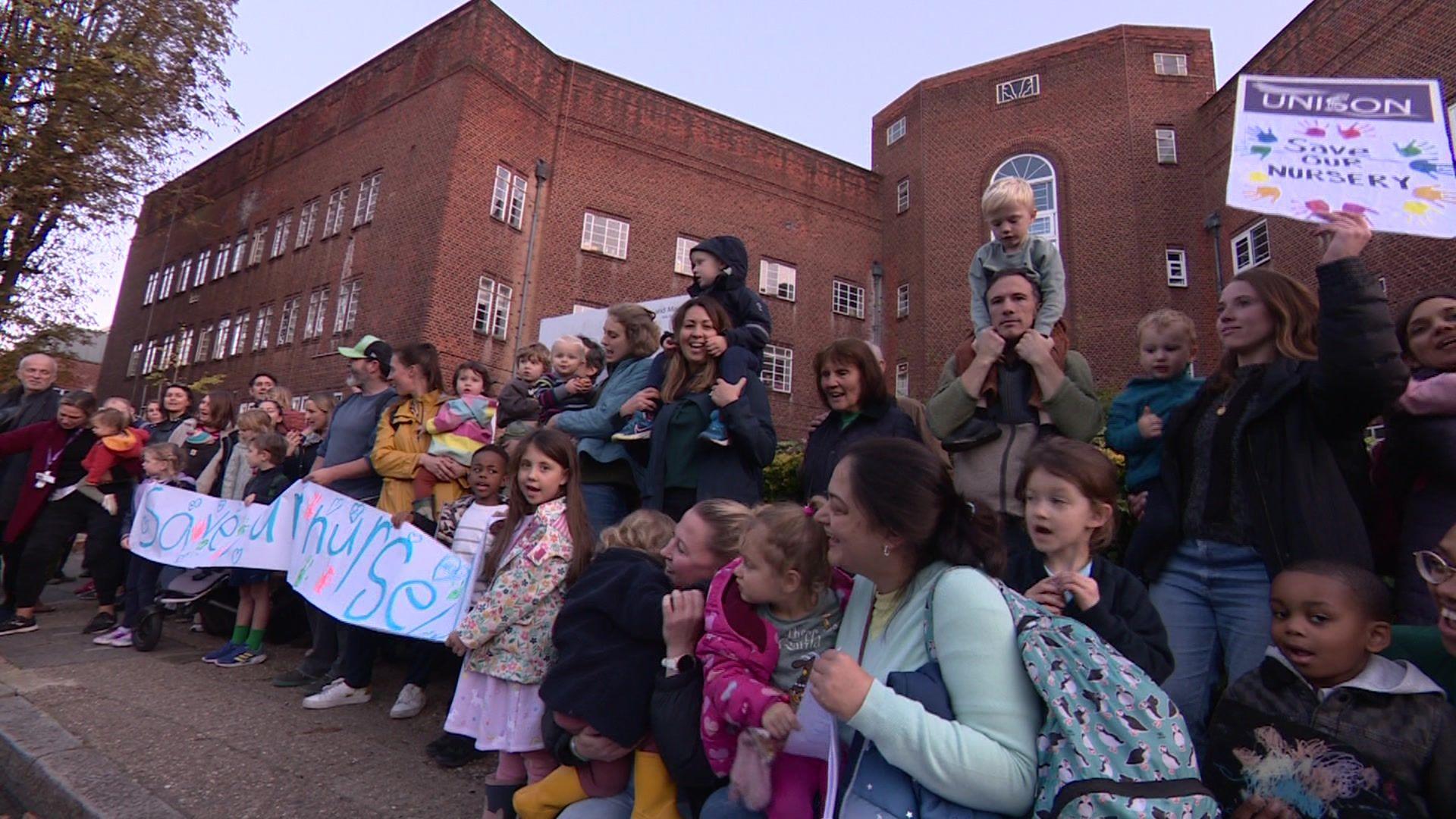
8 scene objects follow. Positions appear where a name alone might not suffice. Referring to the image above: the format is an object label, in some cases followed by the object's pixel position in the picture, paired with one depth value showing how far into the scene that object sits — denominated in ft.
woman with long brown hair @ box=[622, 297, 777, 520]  13.39
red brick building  75.46
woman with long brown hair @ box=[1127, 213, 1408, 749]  8.17
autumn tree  59.72
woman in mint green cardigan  5.88
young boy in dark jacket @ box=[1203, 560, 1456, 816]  6.30
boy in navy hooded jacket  15.26
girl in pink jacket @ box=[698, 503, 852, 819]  7.68
